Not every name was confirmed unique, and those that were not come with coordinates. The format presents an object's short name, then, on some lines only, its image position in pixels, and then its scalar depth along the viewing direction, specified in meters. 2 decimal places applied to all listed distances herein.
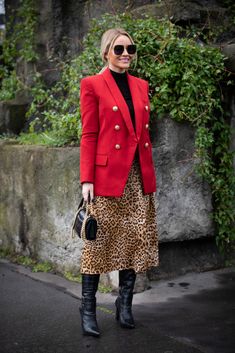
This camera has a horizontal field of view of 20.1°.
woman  4.10
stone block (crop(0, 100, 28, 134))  7.50
